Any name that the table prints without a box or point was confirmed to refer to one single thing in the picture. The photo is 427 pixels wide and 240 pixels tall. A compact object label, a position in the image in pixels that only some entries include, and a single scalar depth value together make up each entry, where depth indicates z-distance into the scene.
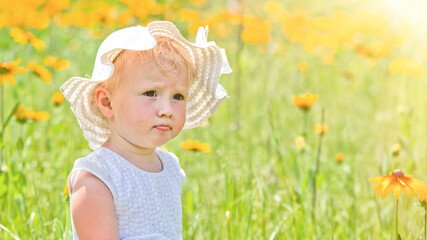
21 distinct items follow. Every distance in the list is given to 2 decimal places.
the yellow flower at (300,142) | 3.12
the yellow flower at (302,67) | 4.31
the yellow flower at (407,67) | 3.37
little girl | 2.36
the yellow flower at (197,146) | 2.93
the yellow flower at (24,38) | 3.03
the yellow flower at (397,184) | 2.47
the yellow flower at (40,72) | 3.19
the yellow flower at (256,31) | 4.82
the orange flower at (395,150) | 3.05
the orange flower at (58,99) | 3.13
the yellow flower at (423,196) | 2.45
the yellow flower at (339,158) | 3.15
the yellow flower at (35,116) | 2.97
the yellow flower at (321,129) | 3.02
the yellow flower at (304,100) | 3.09
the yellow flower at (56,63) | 3.56
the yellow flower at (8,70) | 2.85
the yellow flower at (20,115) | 2.97
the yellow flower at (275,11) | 5.22
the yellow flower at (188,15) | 4.97
